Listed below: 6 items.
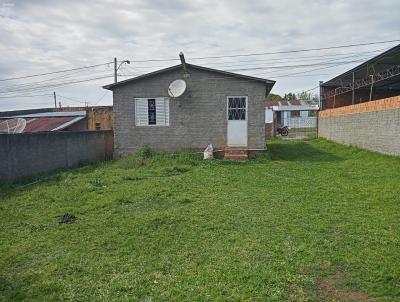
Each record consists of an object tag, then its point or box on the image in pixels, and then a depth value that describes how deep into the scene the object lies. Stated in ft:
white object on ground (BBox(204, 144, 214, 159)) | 44.01
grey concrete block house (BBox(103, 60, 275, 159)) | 45.70
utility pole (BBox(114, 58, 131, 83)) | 89.92
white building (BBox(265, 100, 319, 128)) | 131.44
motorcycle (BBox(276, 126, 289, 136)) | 102.53
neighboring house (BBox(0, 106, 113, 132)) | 58.44
